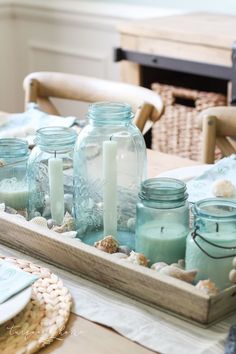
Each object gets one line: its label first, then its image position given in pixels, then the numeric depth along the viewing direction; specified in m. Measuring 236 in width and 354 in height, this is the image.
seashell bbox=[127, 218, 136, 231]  1.45
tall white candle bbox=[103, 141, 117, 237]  1.41
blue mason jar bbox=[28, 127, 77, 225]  1.49
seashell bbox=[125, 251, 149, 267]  1.30
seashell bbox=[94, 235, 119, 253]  1.34
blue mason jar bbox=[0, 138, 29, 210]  1.54
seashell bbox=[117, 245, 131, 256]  1.35
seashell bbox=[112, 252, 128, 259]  1.31
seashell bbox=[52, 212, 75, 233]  1.44
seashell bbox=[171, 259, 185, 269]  1.30
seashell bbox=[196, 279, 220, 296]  1.20
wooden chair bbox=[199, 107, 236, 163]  1.93
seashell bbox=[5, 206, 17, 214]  1.51
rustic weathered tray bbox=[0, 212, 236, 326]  1.20
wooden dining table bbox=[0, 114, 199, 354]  1.16
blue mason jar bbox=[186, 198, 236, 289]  1.25
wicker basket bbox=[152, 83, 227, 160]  2.82
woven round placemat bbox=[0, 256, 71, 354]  1.17
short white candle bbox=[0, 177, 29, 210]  1.54
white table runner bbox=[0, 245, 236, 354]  1.16
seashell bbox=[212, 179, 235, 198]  1.46
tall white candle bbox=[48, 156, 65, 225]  1.47
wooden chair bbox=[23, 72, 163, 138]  2.09
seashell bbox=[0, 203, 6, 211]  1.51
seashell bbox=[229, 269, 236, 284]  1.22
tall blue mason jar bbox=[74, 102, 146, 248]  1.45
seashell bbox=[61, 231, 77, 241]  1.40
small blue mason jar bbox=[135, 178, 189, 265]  1.32
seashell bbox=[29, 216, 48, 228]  1.44
